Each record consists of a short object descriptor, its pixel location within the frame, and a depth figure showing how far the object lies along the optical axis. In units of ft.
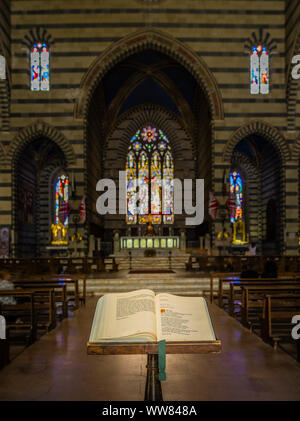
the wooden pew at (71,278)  29.40
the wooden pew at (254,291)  22.02
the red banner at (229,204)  70.08
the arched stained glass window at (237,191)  102.83
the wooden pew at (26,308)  19.62
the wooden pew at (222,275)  32.99
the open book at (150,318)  9.70
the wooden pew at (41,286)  24.92
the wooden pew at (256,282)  25.07
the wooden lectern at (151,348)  9.35
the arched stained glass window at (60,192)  102.14
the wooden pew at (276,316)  18.68
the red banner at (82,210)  69.31
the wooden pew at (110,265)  57.65
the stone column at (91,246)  73.00
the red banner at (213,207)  69.49
